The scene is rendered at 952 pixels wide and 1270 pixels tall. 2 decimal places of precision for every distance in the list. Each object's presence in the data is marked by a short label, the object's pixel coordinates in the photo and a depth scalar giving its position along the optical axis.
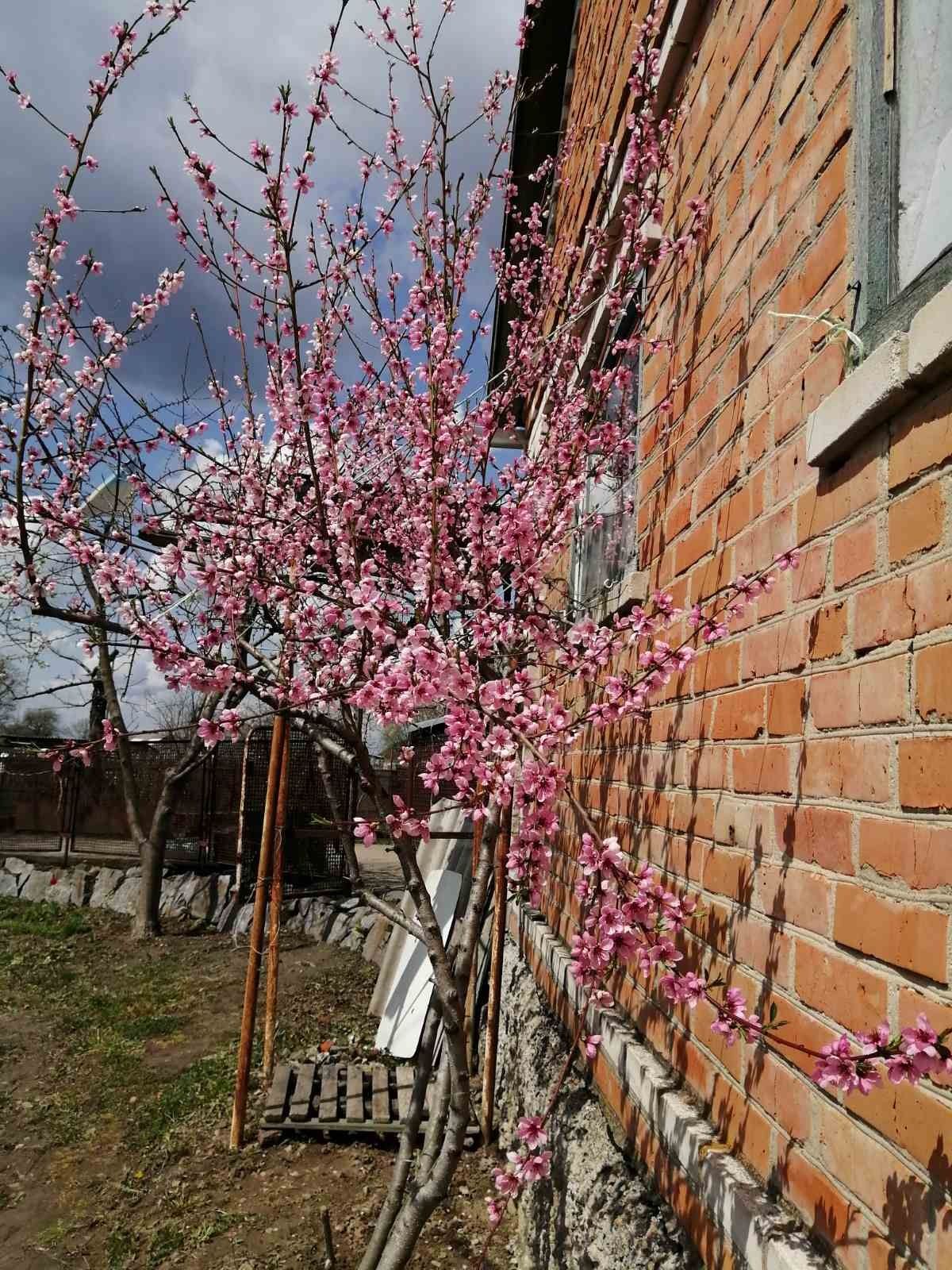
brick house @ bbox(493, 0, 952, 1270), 1.18
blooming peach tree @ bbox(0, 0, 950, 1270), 2.48
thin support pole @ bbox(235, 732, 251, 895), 8.61
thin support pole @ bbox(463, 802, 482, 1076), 4.86
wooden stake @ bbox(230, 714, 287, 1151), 4.49
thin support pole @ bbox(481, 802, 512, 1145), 4.43
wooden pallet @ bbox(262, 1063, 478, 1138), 4.40
